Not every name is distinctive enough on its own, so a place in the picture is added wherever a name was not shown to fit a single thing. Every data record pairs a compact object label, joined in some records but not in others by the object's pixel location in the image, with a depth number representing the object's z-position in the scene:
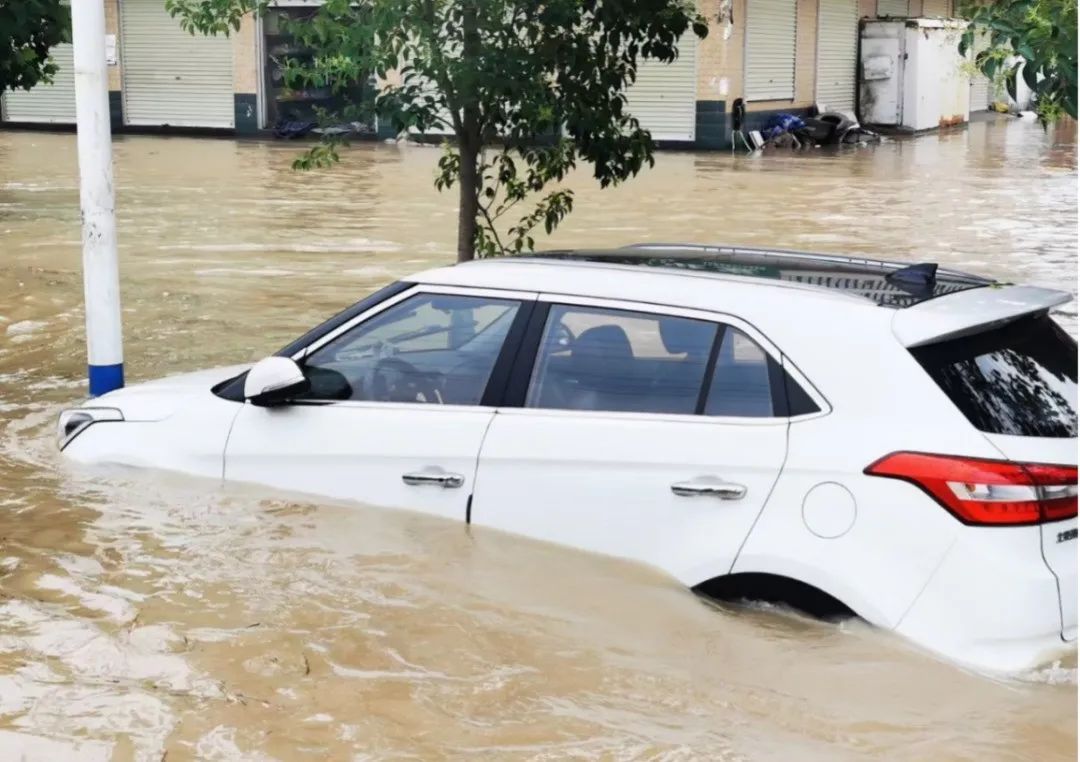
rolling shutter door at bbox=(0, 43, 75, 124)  44.00
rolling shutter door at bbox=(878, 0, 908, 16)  45.97
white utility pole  8.34
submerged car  4.56
